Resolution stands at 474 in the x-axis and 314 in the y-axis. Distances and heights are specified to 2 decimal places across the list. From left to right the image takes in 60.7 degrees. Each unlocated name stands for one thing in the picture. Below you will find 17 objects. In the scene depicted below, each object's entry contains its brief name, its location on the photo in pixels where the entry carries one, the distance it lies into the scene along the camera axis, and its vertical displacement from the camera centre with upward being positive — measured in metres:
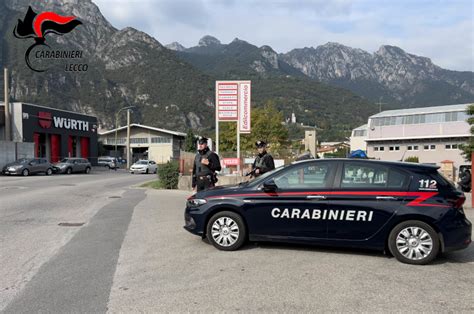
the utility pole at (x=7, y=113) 32.56 +3.19
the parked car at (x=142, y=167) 36.38 -1.35
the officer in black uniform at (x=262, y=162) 9.16 -0.23
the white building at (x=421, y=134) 51.12 +2.49
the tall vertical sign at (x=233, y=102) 18.09 +2.27
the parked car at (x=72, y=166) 31.40 -1.10
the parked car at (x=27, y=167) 26.91 -1.02
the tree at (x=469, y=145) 31.95 +0.59
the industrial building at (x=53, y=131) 36.66 +2.19
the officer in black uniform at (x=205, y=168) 8.53 -0.34
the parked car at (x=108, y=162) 49.58 -1.26
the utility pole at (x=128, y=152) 46.63 -0.06
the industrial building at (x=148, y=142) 66.38 +1.77
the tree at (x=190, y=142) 75.58 +1.91
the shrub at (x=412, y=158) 47.01 -0.70
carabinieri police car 5.82 -0.86
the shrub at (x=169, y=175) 17.91 -1.02
